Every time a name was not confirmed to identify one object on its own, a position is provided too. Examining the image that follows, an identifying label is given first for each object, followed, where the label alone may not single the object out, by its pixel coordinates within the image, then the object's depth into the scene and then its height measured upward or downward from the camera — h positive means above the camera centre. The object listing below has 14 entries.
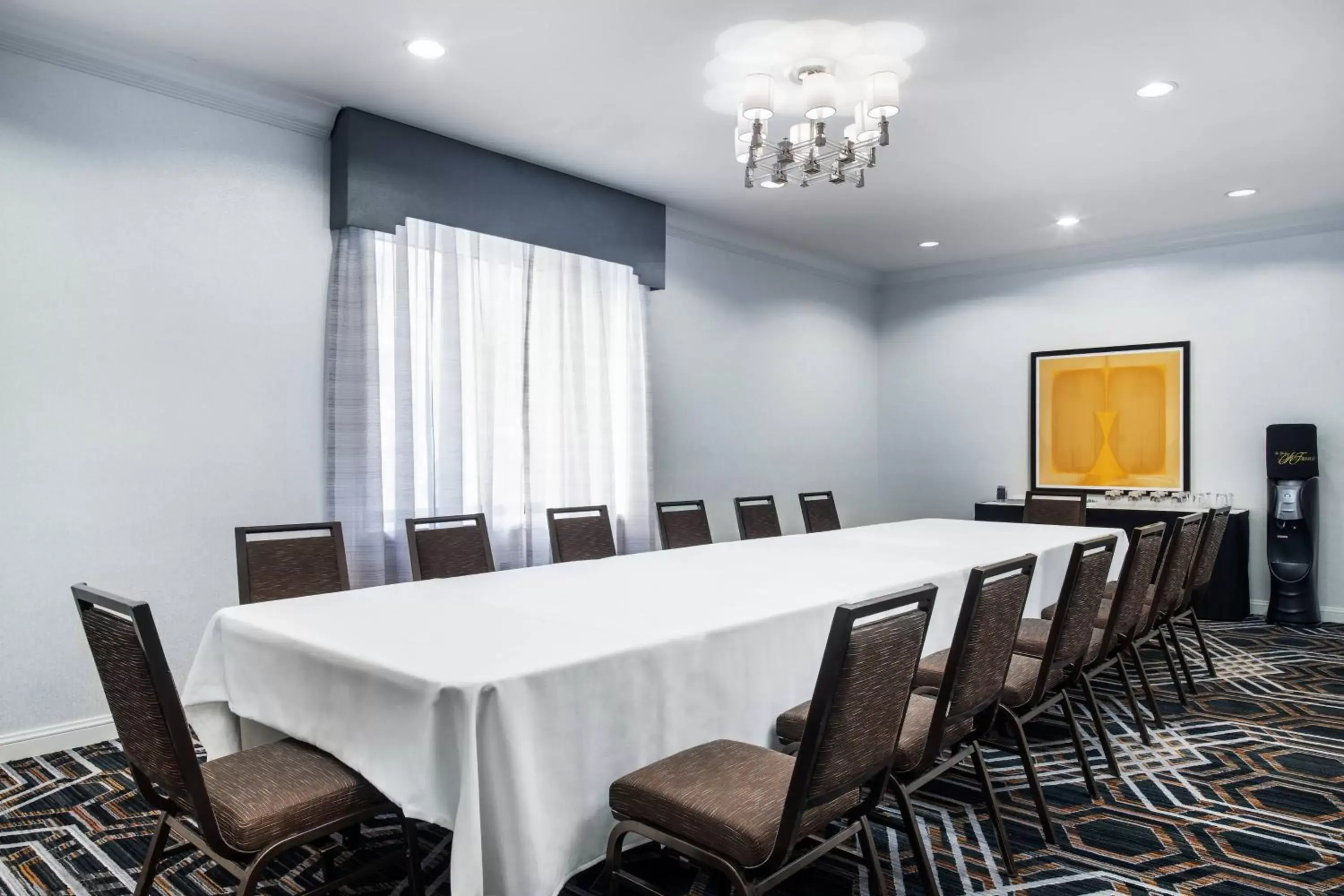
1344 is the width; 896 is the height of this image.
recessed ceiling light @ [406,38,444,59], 3.51 +1.61
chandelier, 3.46 +1.30
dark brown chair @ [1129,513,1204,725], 3.79 -0.69
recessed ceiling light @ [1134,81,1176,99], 3.90 +1.57
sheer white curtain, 4.23 +0.29
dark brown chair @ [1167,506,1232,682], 4.43 -0.65
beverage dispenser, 5.91 -0.61
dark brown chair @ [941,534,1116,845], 2.69 -0.75
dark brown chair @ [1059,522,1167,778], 3.22 -0.72
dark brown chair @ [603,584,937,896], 1.66 -0.75
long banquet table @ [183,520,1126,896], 1.74 -0.57
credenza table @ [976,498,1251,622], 6.07 -0.89
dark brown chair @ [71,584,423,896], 1.70 -0.74
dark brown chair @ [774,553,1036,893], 2.11 -0.68
